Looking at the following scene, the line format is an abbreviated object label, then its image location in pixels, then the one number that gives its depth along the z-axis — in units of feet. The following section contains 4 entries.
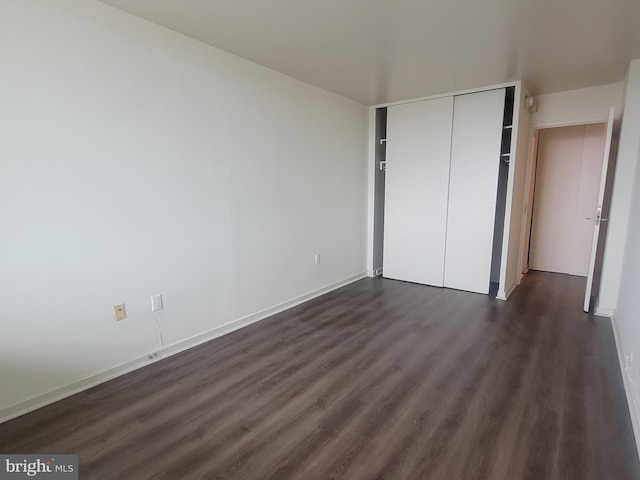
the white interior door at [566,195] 15.11
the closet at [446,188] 12.38
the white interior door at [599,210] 10.12
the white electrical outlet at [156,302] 7.91
